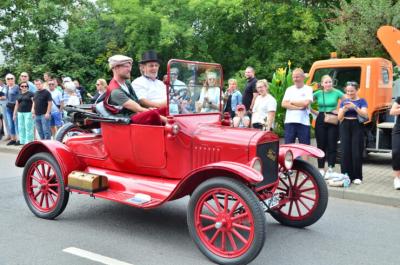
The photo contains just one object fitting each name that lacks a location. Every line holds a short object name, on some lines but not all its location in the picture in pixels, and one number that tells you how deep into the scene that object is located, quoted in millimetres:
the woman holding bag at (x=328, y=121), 7074
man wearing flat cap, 4615
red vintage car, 3842
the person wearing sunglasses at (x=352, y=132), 6672
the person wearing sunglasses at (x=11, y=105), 11539
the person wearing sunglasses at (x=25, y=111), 10812
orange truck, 8734
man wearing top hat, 5113
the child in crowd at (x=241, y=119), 7395
